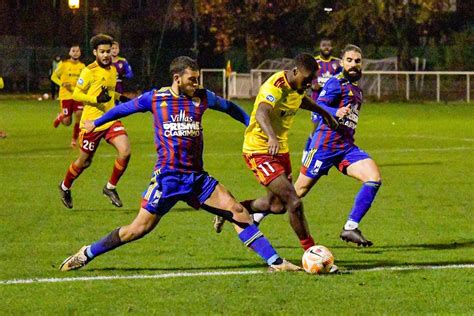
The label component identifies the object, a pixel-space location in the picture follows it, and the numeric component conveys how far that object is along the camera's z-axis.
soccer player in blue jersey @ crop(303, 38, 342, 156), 22.73
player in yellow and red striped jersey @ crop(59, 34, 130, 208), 16.00
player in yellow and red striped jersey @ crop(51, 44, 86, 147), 26.61
